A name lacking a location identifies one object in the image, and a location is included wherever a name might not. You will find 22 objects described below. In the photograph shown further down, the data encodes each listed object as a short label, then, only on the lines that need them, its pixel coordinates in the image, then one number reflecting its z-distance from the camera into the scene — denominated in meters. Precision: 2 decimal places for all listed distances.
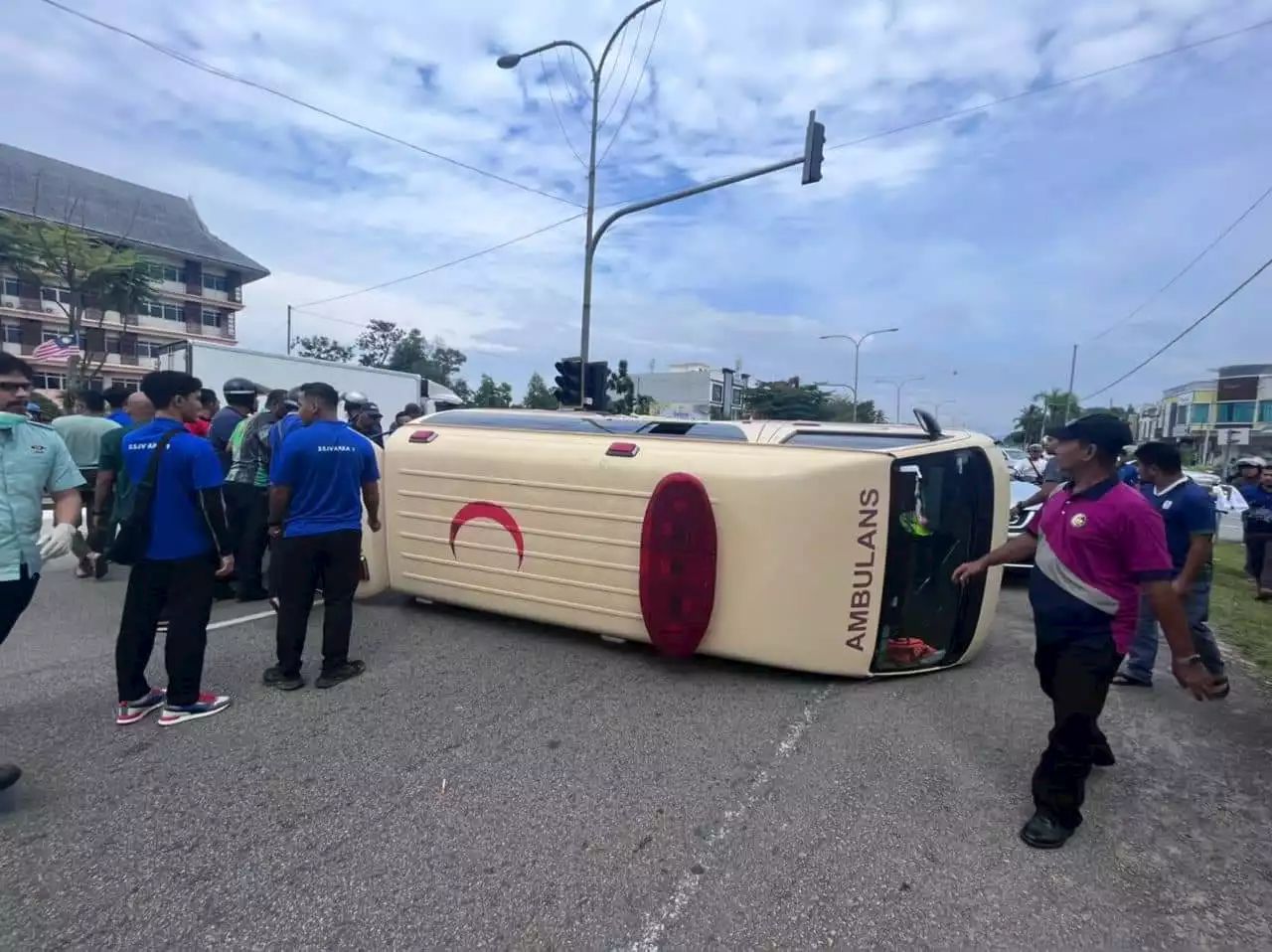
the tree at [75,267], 25.55
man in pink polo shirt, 2.73
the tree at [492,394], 39.53
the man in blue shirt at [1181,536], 4.13
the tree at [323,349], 56.56
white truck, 15.34
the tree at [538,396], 42.47
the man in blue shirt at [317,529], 4.12
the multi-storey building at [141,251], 39.94
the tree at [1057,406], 71.56
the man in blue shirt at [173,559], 3.54
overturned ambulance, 4.14
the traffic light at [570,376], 11.77
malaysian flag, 19.30
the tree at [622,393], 25.64
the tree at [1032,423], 78.50
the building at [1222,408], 52.47
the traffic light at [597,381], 11.74
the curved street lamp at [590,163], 12.48
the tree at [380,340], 58.41
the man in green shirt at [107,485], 4.30
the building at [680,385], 63.34
